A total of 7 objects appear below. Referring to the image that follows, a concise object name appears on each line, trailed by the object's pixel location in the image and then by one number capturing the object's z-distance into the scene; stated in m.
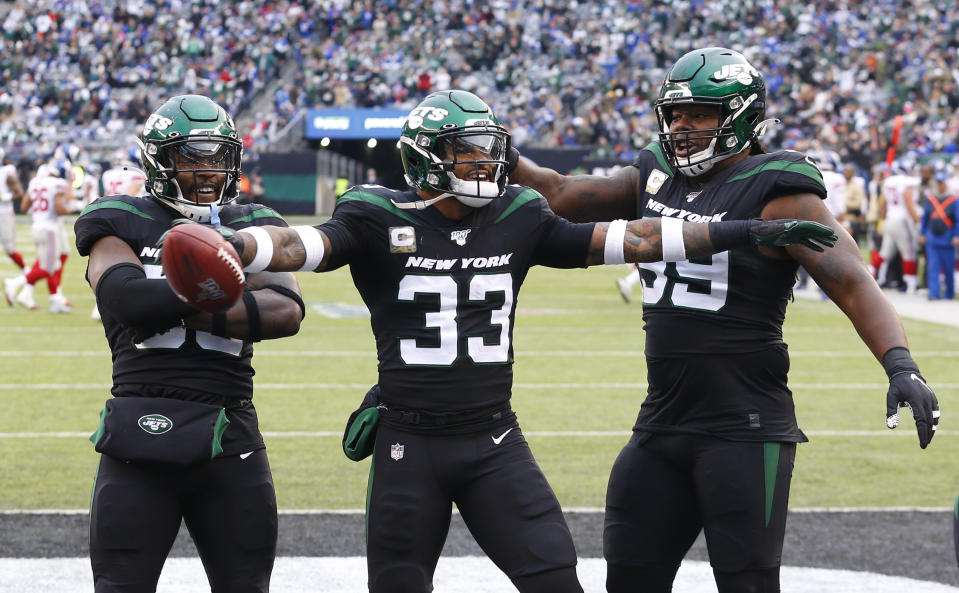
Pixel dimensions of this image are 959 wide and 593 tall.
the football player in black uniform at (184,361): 7.23
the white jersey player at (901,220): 36.34
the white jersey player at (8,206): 31.50
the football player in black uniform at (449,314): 7.22
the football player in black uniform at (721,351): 7.56
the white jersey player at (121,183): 19.91
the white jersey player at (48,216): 29.83
